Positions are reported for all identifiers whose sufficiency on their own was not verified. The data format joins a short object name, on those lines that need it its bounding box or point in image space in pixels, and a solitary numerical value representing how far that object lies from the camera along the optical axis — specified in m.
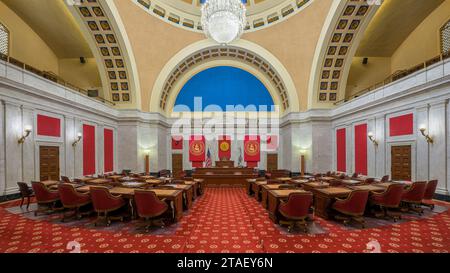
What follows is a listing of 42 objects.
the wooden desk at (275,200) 4.86
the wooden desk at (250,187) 8.88
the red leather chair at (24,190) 6.10
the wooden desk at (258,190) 7.46
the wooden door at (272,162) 16.97
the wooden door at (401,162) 8.03
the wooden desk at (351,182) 6.49
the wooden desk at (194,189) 7.34
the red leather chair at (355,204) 4.66
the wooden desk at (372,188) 5.53
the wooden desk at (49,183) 6.17
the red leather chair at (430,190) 6.03
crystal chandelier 7.28
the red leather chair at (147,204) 4.49
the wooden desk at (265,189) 6.02
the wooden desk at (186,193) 6.13
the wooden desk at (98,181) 6.77
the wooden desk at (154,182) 6.81
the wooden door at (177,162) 17.19
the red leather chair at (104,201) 4.77
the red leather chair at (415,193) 5.60
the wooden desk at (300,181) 6.92
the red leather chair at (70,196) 5.15
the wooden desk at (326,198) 5.08
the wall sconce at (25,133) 7.16
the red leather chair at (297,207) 4.34
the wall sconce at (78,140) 9.70
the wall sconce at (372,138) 9.58
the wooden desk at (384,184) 6.01
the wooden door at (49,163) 8.04
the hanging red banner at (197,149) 17.19
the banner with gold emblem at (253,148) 17.06
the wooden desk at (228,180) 11.67
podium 15.23
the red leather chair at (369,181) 6.89
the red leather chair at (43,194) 5.56
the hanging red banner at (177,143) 17.27
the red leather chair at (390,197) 5.19
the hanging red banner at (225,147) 17.30
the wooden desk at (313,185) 6.00
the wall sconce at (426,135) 7.11
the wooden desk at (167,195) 4.96
